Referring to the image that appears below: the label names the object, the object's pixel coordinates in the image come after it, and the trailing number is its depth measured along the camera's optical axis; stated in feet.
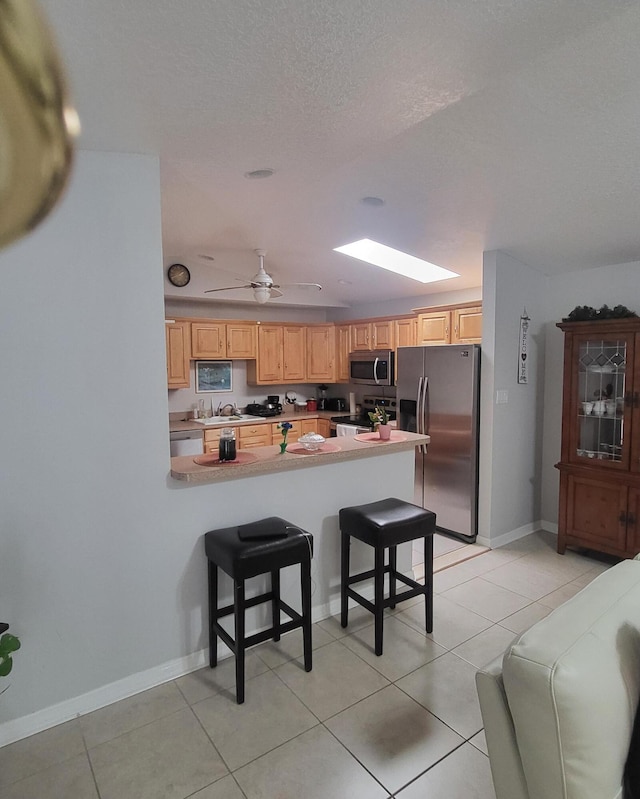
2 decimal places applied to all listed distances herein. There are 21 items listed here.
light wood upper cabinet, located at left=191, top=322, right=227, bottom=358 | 16.97
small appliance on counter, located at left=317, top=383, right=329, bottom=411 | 21.11
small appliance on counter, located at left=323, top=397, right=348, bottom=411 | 20.74
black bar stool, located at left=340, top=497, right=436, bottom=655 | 8.05
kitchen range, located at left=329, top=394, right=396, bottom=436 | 17.75
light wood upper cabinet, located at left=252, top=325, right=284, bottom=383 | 18.58
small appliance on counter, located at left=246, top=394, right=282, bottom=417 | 18.75
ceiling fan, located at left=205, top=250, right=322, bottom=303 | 11.64
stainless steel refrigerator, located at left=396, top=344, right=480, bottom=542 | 12.60
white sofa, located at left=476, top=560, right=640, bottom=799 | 3.47
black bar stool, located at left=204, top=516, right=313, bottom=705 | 6.86
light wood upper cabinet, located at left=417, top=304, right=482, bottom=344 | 14.05
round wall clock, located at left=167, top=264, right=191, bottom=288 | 15.48
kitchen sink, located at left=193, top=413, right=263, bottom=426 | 17.01
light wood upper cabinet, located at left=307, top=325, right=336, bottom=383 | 19.77
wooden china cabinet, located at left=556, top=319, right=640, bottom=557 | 10.80
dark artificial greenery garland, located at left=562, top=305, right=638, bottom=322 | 10.86
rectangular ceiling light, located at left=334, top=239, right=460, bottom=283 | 14.24
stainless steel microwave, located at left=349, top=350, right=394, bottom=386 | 17.47
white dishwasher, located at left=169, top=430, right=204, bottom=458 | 15.43
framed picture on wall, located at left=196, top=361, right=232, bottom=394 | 18.26
